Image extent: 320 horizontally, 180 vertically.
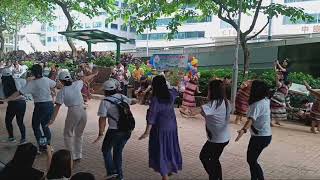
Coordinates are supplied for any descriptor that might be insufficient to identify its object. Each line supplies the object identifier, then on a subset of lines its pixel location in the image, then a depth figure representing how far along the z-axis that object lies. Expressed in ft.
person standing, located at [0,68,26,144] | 18.18
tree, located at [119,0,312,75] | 30.76
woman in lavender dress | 12.33
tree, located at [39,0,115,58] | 47.07
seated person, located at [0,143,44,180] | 8.25
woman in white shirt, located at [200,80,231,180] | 11.83
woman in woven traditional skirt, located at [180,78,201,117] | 29.34
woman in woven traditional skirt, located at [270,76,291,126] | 25.30
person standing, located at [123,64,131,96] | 37.15
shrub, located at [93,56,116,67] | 46.12
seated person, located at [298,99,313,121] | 26.92
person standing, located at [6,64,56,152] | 16.27
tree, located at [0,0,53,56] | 70.55
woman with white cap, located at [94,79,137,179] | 12.75
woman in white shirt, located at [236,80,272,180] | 11.89
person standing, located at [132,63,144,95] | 39.19
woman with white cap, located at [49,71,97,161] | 14.88
